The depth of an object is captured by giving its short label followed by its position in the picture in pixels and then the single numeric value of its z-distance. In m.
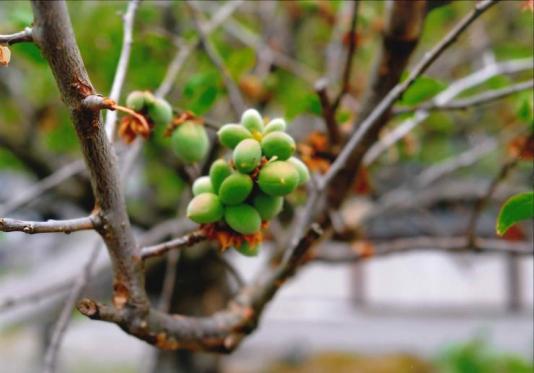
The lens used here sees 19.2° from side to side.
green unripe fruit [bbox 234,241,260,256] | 0.60
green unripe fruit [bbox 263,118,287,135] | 0.59
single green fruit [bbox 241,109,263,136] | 0.59
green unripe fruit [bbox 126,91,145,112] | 0.61
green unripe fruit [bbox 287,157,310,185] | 0.59
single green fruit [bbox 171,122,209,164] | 0.63
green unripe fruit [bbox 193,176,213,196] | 0.60
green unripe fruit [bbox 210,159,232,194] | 0.59
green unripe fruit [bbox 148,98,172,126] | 0.62
